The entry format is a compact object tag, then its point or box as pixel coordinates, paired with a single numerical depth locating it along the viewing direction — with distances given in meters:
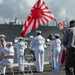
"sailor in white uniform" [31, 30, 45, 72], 14.82
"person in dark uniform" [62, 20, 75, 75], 8.43
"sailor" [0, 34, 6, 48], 12.85
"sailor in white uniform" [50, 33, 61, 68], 17.13
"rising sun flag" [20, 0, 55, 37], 12.69
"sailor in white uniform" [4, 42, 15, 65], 12.25
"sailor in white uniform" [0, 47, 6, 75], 12.11
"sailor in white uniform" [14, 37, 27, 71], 15.55
